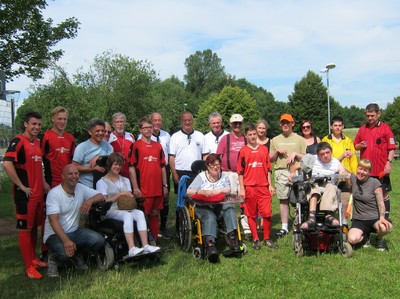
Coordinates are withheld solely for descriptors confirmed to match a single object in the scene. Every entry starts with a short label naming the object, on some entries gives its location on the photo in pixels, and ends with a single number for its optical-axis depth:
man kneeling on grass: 4.55
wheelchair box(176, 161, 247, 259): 5.11
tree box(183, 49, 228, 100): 77.88
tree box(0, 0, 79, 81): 10.22
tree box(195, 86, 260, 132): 54.53
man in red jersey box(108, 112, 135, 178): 6.00
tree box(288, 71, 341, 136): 49.47
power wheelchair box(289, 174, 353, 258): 5.02
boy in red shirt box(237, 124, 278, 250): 5.68
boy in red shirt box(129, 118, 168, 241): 5.53
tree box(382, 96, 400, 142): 39.81
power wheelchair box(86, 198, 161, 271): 4.72
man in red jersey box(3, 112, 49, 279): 4.59
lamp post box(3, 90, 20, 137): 7.66
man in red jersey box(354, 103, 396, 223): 5.99
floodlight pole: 23.65
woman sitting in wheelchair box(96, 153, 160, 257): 4.68
